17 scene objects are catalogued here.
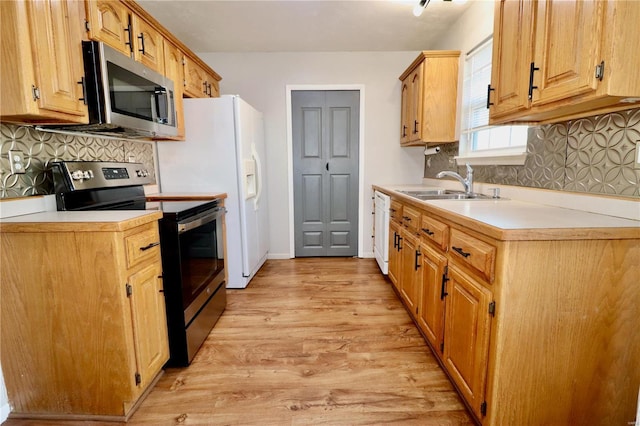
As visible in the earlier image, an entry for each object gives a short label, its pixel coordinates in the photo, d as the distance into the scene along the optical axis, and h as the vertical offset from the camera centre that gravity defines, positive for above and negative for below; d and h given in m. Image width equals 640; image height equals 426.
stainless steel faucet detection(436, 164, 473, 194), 2.45 -0.07
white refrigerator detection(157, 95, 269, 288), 2.83 +0.11
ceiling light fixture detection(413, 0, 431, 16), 2.34 +1.22
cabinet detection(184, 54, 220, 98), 2.81 +0.90
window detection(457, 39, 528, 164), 2.22 +0.34
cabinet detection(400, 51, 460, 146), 2.87 +0.70
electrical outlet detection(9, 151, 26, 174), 1.53 +0.07
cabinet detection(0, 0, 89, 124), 1.28 +0.50
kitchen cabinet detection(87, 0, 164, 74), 1.70 +0.87
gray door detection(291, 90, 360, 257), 3.82 +0.03
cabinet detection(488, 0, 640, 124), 1.08 +0.45
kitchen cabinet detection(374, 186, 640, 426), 1.15 -0.57
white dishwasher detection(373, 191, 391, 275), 3.04 -0.58
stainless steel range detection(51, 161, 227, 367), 1.73 -0.38
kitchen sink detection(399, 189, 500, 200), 2.38 -0.18
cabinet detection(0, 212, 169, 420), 1.35 -0.62
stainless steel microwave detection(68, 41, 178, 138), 1.66 +0.47
